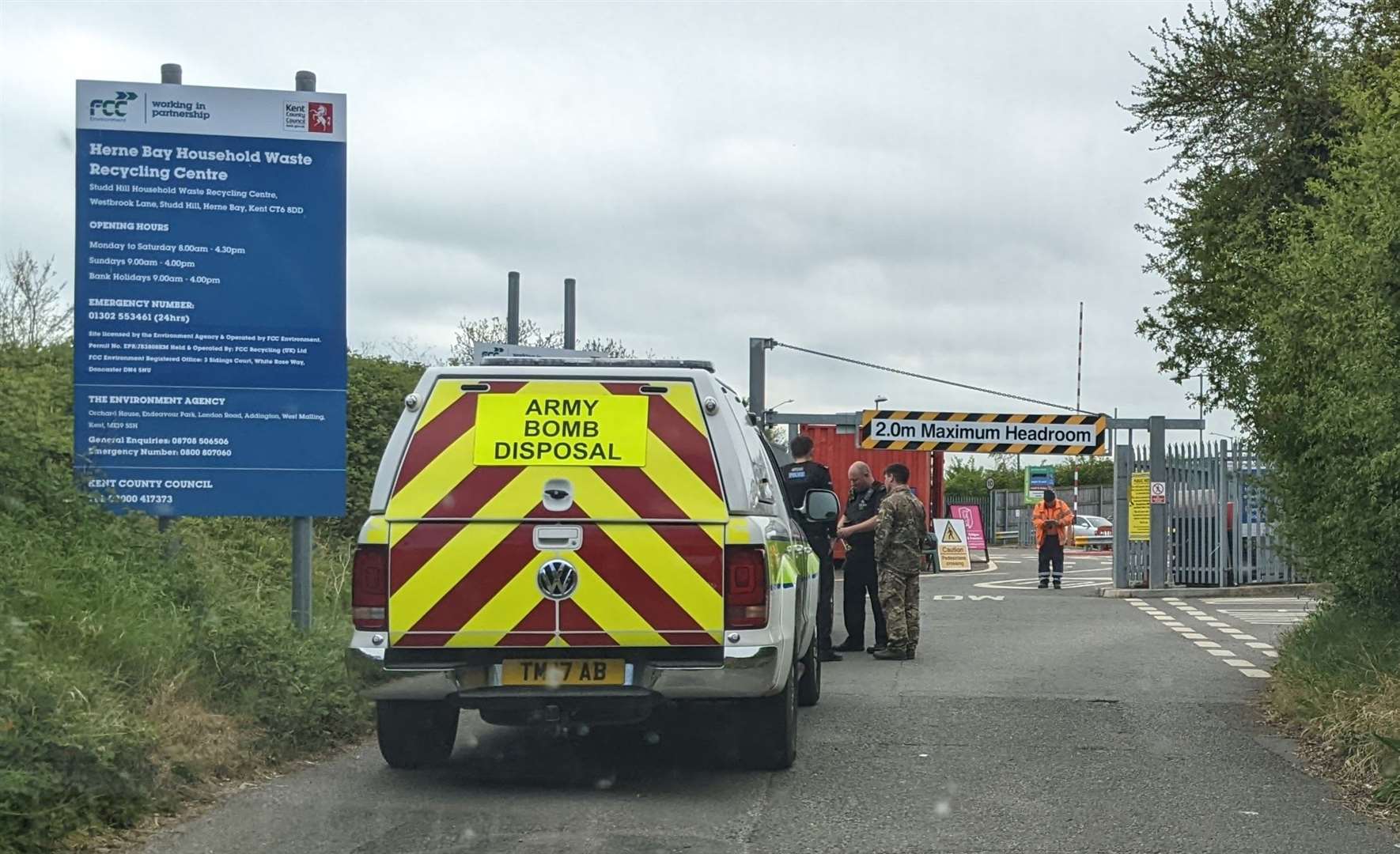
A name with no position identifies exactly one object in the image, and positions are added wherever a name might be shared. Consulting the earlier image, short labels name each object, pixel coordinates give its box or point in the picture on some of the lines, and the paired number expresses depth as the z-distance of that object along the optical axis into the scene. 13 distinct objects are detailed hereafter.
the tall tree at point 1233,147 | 16.02
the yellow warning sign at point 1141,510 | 24.95
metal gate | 24.86
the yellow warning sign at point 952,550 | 32.56
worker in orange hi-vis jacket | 26.44
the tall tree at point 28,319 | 14.81
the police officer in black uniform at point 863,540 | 14.31
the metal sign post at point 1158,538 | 24.81
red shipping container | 30.50
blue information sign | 10.18
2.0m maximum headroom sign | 25.91
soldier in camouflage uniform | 13.82
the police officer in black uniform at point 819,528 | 13.48
